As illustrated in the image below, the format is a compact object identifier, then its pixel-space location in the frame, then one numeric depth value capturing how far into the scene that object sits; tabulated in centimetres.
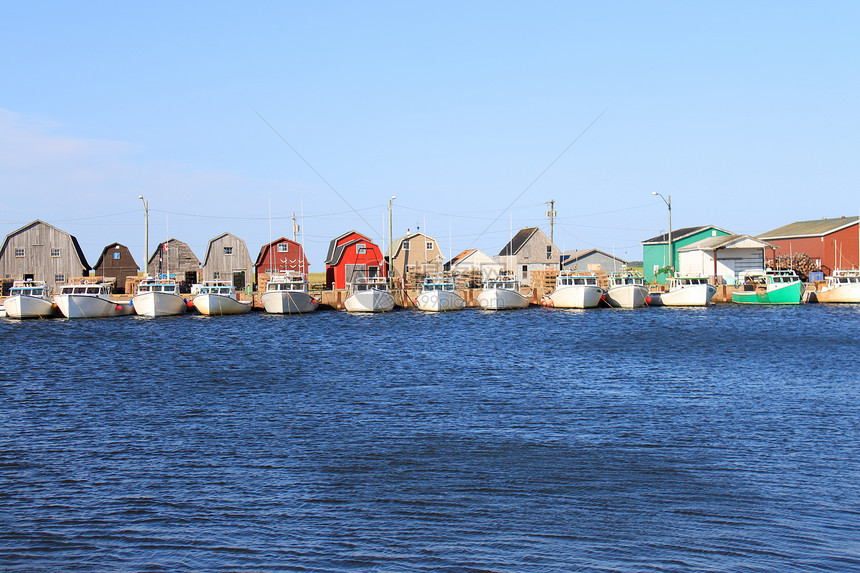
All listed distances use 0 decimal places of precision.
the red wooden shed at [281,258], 8019
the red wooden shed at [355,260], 8006
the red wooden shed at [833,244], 7906
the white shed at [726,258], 7462
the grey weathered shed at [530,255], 8831
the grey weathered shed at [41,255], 7556
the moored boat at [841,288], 6544
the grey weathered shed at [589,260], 9556
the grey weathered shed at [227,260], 8044
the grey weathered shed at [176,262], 7975
